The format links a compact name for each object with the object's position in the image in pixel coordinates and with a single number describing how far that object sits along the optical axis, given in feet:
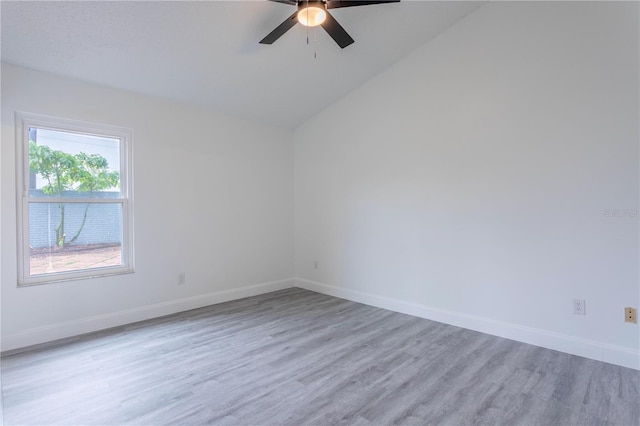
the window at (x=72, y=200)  9.53
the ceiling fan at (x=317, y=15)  7.14
